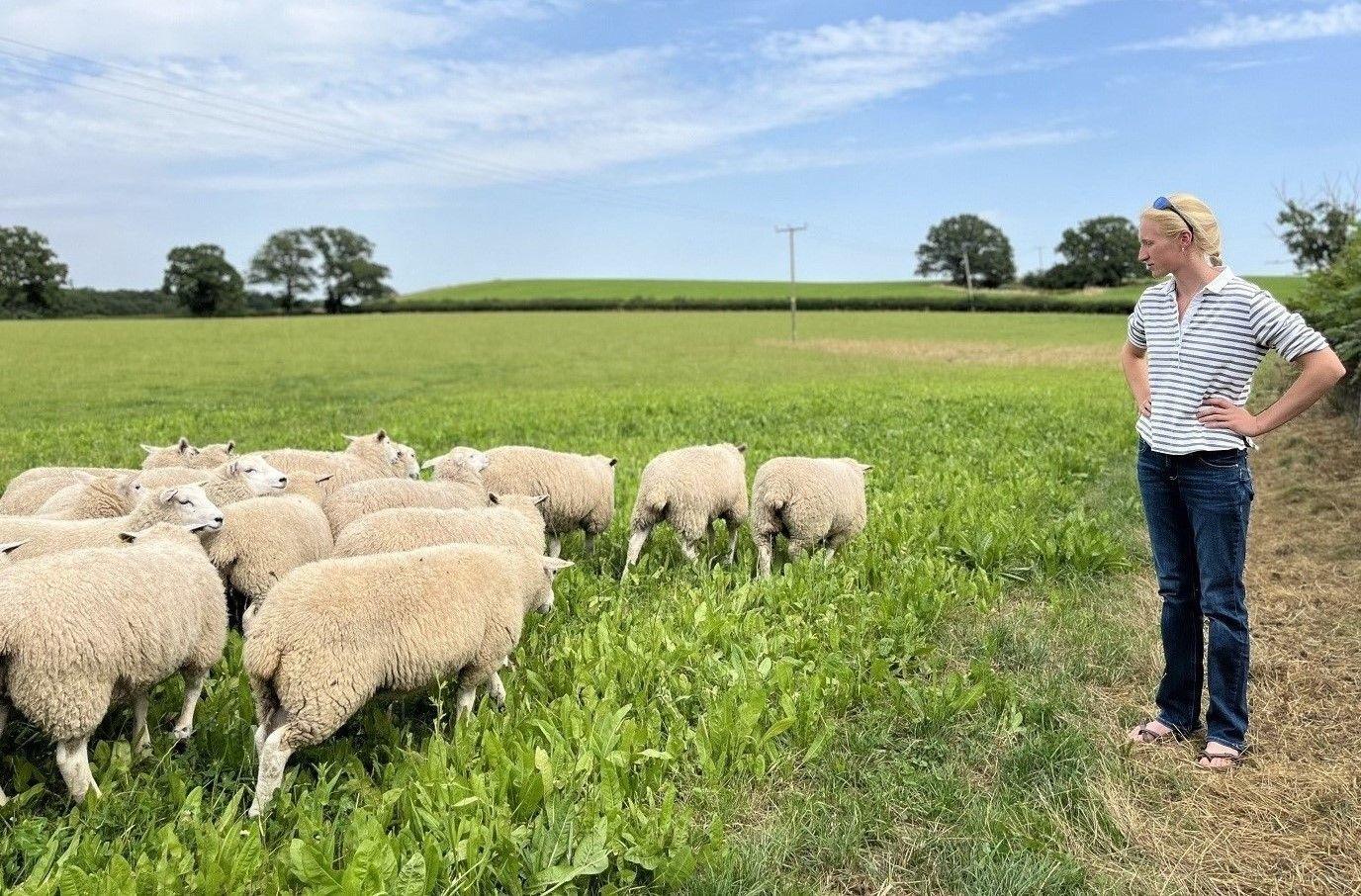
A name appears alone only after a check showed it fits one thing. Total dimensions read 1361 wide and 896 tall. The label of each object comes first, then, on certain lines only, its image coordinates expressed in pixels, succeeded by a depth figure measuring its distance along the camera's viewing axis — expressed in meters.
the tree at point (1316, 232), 18.14
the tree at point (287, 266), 113.62
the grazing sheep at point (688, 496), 7.84
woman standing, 4.29
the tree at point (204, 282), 102.25
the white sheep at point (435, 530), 5.96
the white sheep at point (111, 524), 5.61
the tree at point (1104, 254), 110.12
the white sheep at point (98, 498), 7.05
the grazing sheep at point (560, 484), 8.38
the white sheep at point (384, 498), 6.99
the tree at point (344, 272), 115.94
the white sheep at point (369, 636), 4.14
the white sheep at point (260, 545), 5.90
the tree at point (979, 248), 125.38
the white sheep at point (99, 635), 4.05
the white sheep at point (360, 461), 8.69
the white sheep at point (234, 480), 7.34
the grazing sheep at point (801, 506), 7.64
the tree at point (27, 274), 93.88
